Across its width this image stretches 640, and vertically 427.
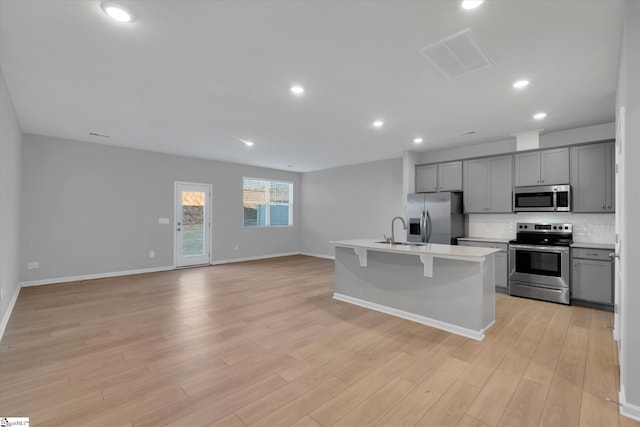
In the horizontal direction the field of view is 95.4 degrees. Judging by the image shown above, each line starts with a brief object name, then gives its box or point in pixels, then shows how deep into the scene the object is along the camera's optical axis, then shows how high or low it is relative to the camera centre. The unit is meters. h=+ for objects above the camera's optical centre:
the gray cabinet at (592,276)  3.83 -0.77
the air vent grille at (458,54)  2.29 +1.40
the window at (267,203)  8.26 +0.41
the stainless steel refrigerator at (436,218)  5.28 -0.01
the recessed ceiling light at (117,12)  1.91 +1.38
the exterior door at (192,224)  6.84 -0.20
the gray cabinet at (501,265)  4.69 -0.77
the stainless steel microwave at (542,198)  4.38 +0.31
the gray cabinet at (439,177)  5.57 +0.80
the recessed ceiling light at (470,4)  1.88 +1.40
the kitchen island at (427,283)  3.05 -0.78
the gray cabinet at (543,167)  4.45 +0.81
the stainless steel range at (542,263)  4.17 -0.67
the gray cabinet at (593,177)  4.05 +0.60
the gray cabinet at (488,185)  4.98 +0.59
